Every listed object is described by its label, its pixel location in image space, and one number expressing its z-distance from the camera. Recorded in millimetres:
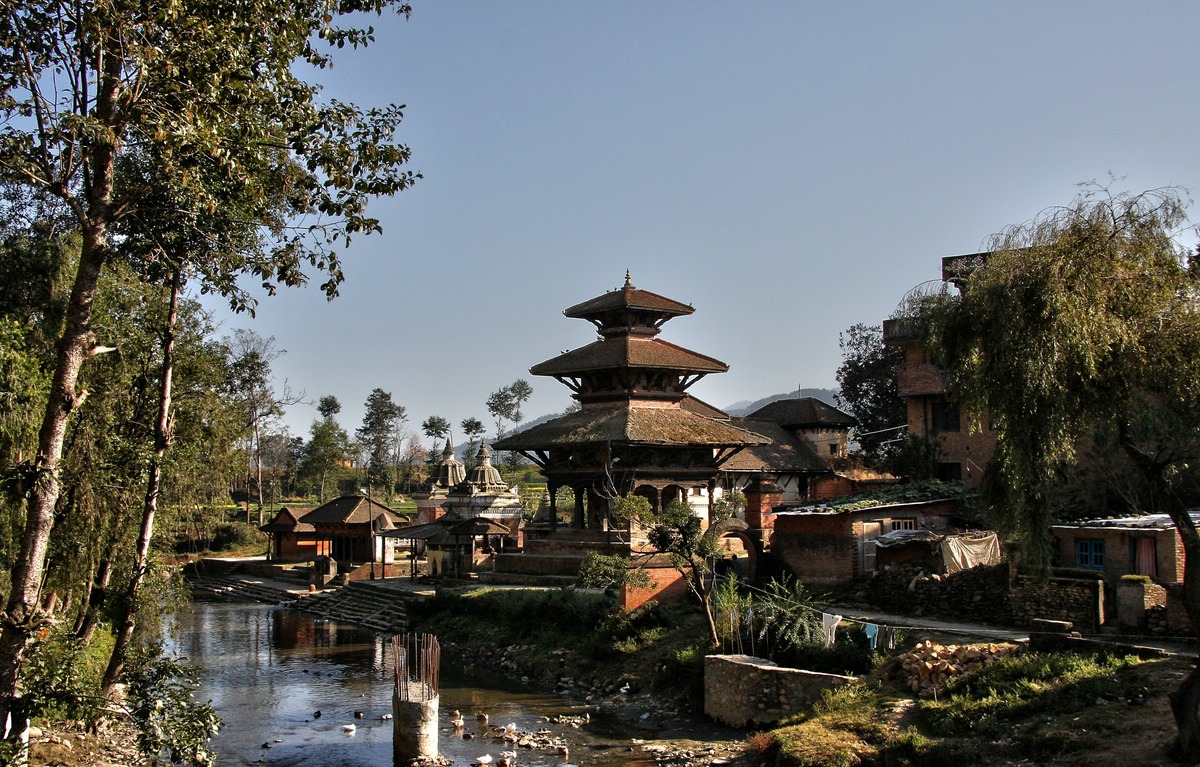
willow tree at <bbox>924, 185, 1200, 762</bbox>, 14859
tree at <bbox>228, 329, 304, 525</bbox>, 51206
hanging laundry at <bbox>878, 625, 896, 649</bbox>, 22375
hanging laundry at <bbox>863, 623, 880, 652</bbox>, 22484
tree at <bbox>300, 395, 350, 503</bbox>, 77625
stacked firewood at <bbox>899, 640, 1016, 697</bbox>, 19750
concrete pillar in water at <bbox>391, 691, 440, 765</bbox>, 20453
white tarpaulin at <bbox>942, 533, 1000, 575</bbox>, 27234
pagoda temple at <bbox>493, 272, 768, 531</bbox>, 38656
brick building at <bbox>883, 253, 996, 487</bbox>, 39156
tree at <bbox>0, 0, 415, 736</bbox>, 11891
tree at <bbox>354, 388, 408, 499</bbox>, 111188
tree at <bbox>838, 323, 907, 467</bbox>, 56938
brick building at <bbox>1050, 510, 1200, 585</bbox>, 24312
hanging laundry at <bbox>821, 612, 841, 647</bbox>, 23219
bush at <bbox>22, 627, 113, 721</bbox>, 13164
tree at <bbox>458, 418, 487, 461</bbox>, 109500
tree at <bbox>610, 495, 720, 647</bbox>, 26578
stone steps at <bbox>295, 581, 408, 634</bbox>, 39688
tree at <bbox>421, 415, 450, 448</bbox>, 107375
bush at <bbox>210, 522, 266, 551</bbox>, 65062
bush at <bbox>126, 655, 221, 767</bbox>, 14062
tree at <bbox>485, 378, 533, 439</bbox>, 123688
